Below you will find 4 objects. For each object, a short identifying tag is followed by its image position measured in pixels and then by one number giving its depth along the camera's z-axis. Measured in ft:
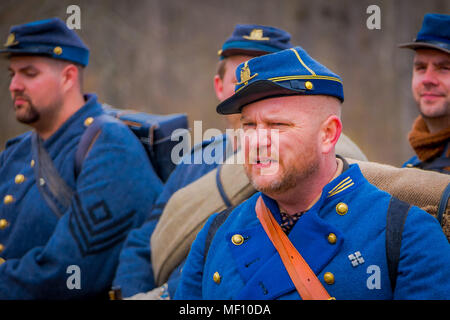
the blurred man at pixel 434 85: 21.34
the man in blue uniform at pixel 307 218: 12.39
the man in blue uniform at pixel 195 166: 21.56
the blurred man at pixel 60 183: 22.75
